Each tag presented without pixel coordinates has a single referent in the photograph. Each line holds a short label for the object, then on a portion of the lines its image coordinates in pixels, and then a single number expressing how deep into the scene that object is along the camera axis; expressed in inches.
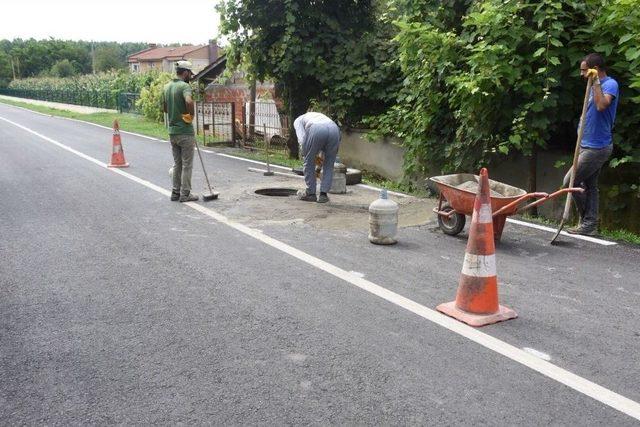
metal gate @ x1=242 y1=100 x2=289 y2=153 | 684.1
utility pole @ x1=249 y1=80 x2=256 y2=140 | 740.0
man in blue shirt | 260.1
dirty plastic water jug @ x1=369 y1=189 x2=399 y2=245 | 262.5
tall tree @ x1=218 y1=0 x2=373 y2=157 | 561.0
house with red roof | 3186.5
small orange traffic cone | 526.3
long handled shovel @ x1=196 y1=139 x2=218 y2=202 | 371.9
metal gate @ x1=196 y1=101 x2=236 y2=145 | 747.4
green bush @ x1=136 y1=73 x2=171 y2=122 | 1247.5
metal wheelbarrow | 248.7
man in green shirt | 353.7
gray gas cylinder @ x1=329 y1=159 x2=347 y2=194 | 401.7
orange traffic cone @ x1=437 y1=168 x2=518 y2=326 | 177.2
